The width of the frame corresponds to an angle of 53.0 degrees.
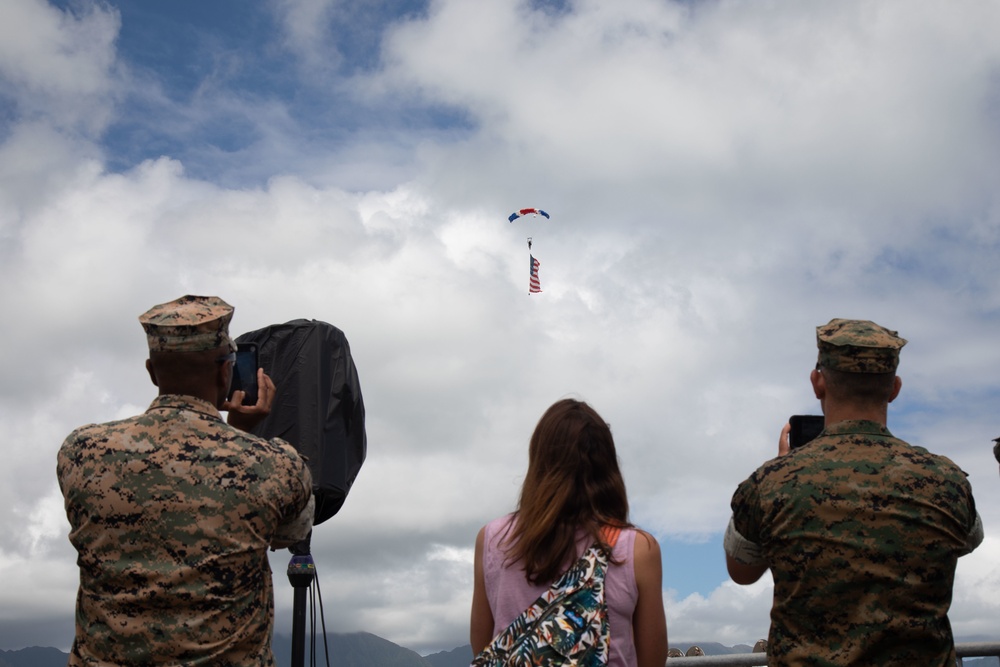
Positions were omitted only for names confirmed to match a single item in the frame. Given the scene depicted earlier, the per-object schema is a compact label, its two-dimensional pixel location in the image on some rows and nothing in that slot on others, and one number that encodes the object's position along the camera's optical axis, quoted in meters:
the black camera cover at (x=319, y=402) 5.21
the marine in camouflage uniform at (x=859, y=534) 3.33
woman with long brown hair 3.30
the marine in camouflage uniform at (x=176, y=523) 3.21
